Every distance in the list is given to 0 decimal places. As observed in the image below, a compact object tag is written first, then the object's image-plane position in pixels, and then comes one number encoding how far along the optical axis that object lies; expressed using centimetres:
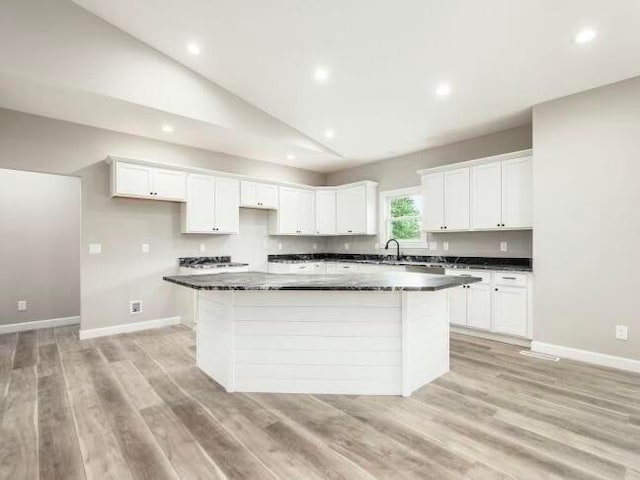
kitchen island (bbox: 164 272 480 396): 265
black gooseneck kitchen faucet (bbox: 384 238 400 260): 589
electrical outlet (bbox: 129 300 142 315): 466
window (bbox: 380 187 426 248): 571
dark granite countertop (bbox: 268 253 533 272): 428
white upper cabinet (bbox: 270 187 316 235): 611
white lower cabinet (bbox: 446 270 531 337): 388
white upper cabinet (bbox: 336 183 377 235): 615
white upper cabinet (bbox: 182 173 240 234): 494
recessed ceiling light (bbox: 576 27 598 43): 264
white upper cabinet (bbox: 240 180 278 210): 556
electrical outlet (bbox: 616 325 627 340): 322
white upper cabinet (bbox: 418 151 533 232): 409
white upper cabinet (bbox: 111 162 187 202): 428
